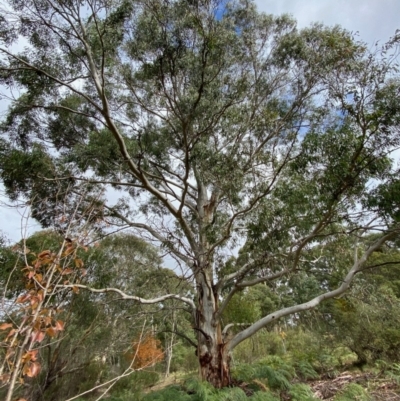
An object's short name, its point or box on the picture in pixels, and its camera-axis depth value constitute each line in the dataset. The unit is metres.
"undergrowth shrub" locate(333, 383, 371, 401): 3.83
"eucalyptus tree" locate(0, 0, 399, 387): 4.41
